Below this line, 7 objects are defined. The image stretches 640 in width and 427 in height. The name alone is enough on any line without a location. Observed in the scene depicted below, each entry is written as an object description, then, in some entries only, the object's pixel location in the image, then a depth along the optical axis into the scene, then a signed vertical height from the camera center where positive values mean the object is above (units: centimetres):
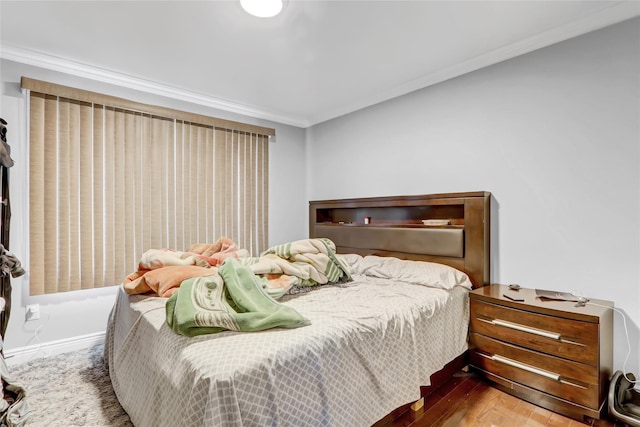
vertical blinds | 261 +21
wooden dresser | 179 -87
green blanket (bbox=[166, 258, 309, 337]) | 139 -46
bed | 115 -62
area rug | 178 -119
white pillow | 238 -51
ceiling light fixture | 185 +121
